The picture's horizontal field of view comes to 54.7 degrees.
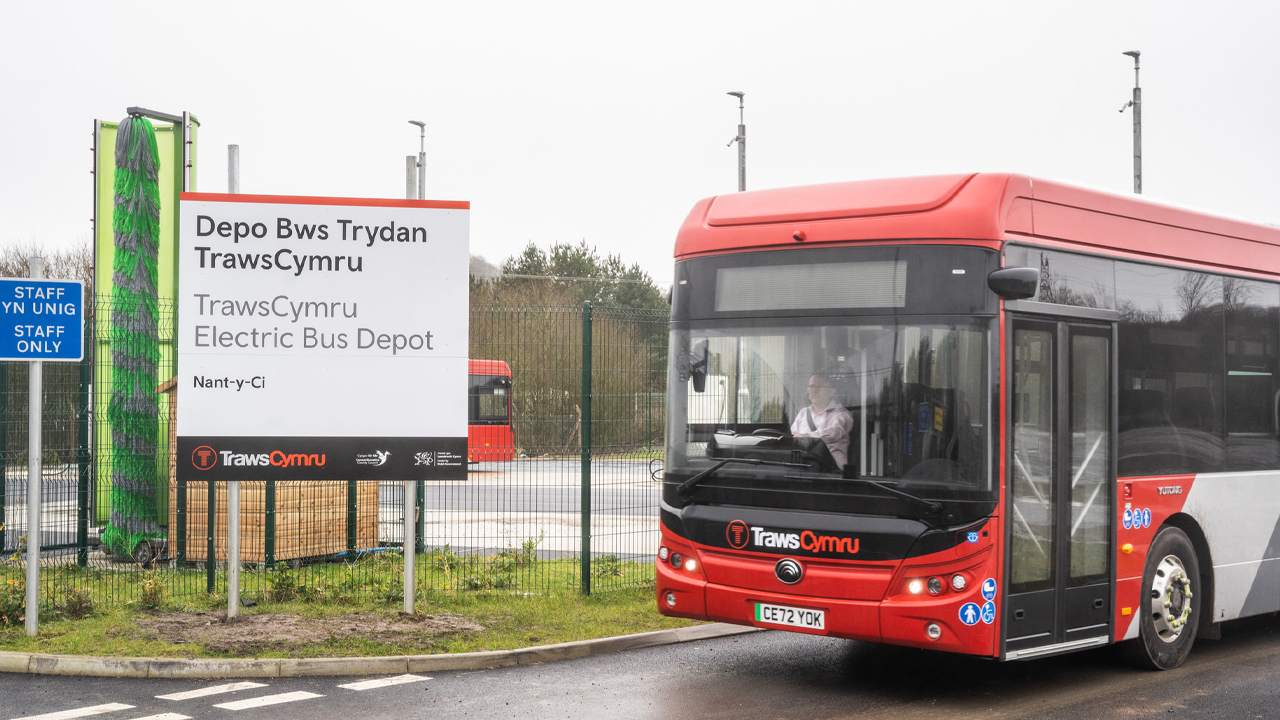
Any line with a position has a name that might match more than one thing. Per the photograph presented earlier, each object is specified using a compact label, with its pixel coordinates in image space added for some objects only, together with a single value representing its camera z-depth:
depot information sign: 9.47
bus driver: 7.41
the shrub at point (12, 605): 9.29
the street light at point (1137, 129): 26.70
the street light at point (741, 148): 28.62
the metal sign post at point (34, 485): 8.97
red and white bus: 7.18
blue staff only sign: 9.05
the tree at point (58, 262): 44.75
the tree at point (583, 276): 51.12
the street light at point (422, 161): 35.50
